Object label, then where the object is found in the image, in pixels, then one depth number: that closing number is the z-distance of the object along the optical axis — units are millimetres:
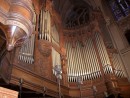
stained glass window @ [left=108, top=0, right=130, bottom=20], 7942
